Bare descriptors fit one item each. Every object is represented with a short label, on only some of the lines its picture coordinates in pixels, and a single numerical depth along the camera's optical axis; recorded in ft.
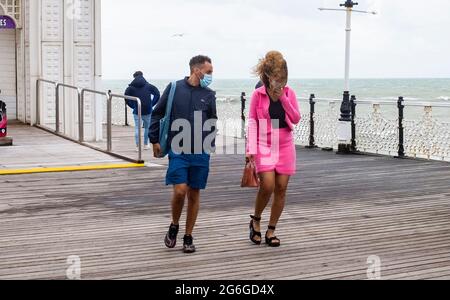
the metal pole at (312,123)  55.42
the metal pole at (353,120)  52.29
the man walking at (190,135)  21.80
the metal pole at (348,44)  51.57
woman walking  22.30
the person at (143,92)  50.83
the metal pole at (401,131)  49.24
